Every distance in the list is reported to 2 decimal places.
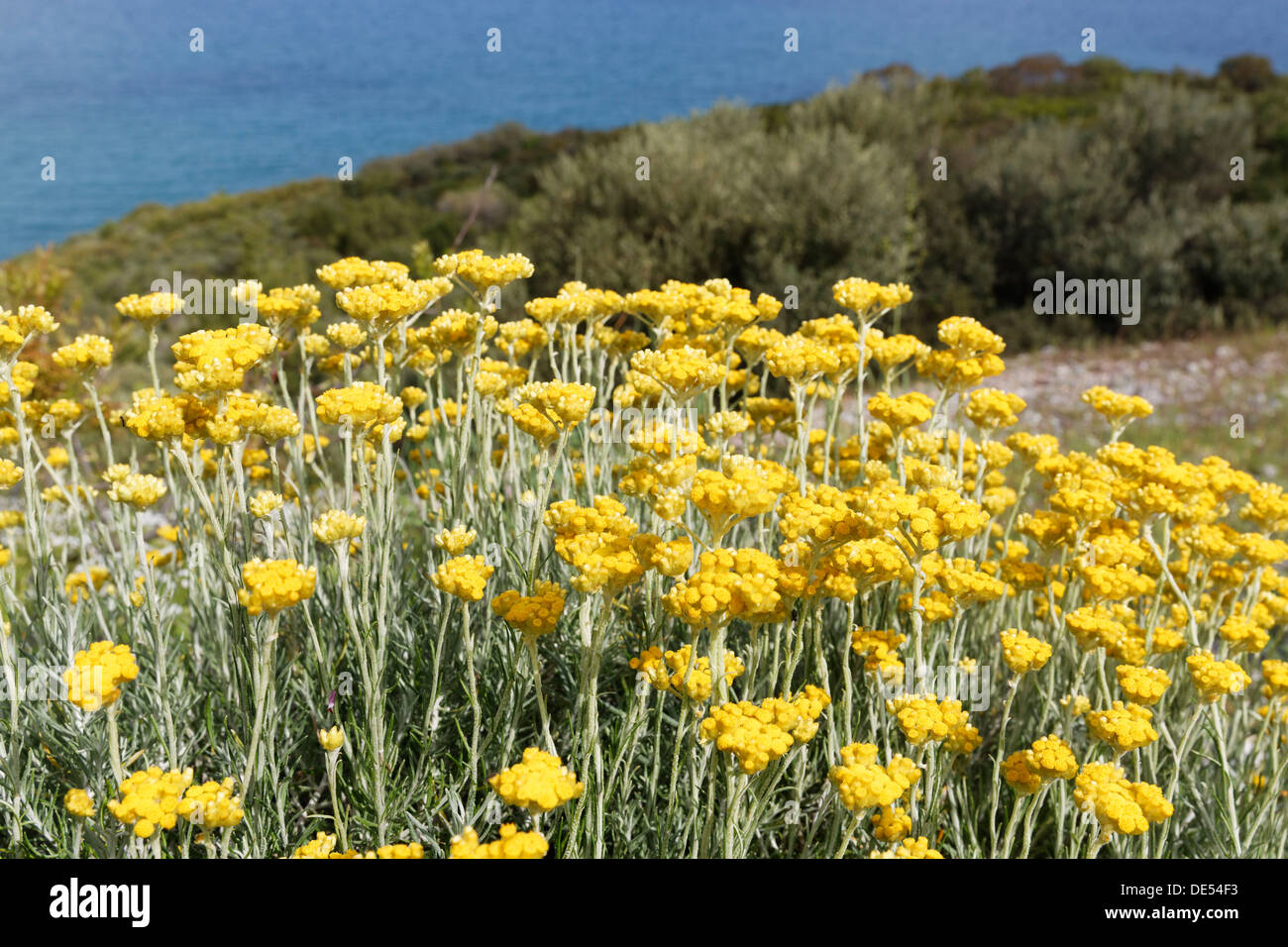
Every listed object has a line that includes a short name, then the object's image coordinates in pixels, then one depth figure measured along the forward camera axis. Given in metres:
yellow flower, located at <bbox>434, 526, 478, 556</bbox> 0.72
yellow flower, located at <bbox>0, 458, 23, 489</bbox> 0.79
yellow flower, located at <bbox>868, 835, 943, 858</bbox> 0.63
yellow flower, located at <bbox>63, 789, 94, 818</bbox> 0.64
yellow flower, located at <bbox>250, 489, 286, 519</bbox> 0.74
